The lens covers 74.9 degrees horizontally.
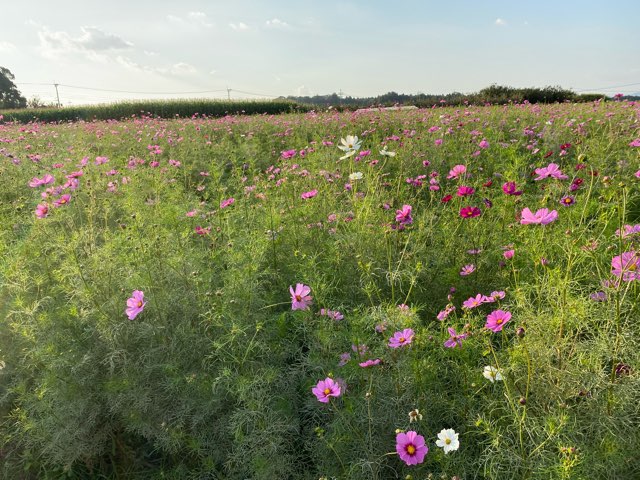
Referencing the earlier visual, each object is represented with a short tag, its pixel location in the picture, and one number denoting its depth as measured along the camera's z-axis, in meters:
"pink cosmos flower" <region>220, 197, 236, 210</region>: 2.34
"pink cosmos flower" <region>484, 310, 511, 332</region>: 1.29
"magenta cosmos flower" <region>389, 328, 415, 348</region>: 1.33
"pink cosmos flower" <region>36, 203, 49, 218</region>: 2.06
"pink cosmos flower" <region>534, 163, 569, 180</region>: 2.00
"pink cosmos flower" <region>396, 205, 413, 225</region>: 1.83
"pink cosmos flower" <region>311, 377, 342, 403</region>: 1.27
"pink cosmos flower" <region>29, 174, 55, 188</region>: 2.32
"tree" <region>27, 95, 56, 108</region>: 22.01
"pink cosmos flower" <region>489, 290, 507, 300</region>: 1.24
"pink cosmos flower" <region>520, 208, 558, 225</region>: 1.48
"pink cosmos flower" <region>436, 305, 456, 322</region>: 1.52
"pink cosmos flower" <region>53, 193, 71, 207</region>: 2.06
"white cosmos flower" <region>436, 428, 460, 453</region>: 1.10
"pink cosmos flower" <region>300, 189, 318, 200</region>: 2.34
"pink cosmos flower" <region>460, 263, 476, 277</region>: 2.07
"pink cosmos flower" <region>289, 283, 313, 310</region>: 1.50
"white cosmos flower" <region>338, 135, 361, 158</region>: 2.36
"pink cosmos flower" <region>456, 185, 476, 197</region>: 2.01
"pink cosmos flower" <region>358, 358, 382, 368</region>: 1.32
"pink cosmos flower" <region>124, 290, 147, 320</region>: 1.53
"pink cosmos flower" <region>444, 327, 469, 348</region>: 1.40
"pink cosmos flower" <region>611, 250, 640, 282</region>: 1.22
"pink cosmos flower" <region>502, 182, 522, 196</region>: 1.96
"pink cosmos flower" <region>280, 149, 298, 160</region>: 3.11
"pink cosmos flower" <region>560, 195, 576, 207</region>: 2.06
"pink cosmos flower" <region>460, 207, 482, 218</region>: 1.94
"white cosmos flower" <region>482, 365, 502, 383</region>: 1.21
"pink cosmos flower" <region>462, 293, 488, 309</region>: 1.48
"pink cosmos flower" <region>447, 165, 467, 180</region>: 2.39
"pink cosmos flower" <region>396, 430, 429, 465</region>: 1.17
